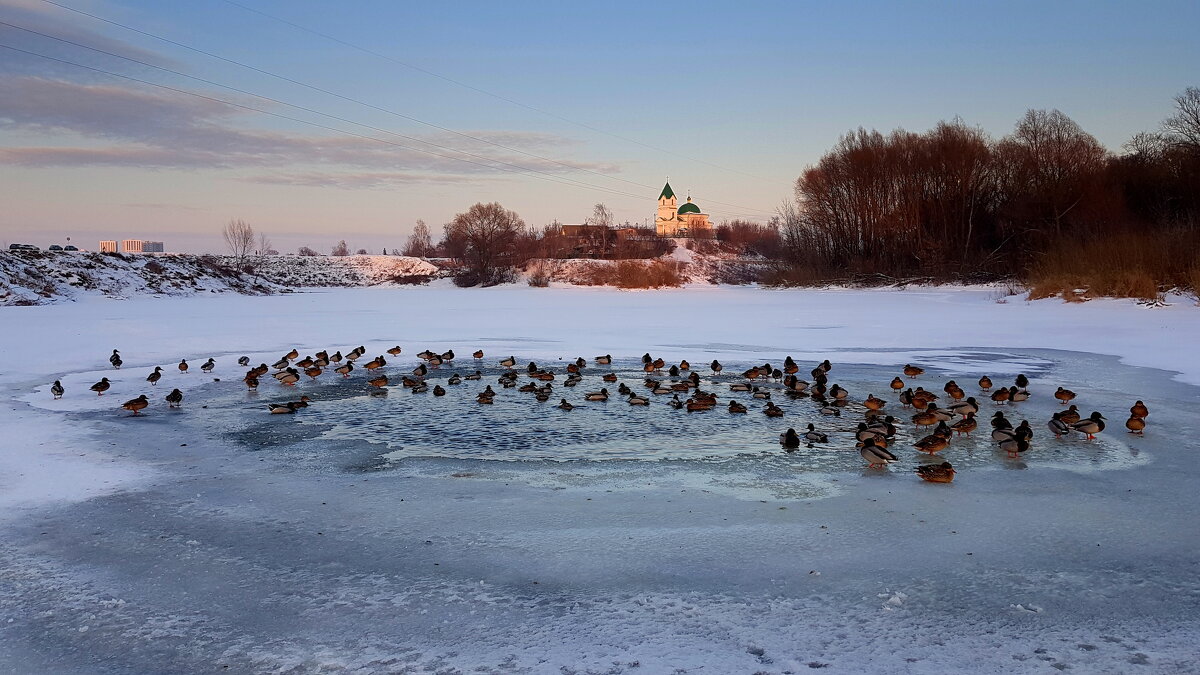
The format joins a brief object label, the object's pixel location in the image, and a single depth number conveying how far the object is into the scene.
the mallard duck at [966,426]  8.36
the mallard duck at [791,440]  7.85
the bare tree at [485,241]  67.50
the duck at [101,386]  11.27
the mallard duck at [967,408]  8.93
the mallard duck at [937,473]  6.54
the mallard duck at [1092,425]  8.12
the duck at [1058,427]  8.32
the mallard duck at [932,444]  7.49
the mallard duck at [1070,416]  8.42
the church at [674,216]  162.88
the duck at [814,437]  8.26
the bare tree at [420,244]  121.88
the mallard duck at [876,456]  6.99
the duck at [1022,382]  11.05
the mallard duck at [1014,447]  7.49
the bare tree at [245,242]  75.69
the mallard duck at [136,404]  9.85
